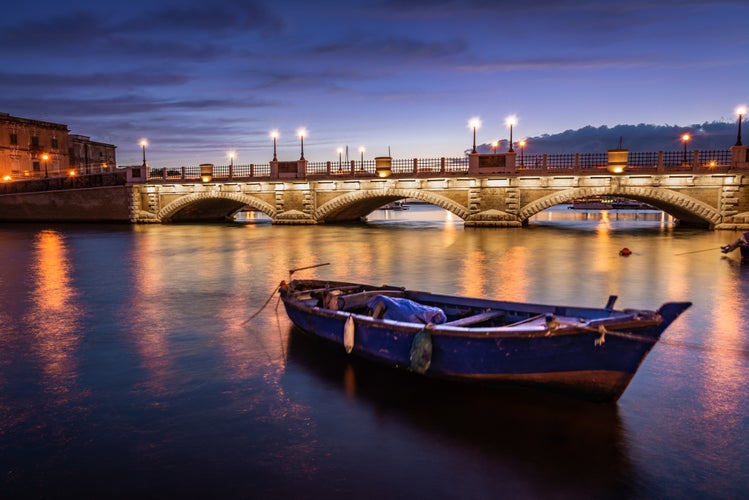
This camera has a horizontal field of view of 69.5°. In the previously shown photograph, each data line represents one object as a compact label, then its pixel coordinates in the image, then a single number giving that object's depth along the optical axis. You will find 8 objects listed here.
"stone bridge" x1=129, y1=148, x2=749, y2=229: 34.41
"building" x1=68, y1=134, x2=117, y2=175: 84.94
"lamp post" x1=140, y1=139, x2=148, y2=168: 50.58
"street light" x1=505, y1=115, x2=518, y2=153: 37.94
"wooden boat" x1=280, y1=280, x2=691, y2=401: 6.36
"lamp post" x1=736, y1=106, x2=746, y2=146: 33.09
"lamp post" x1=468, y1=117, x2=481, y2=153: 39.91
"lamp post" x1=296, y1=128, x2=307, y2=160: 44.54
